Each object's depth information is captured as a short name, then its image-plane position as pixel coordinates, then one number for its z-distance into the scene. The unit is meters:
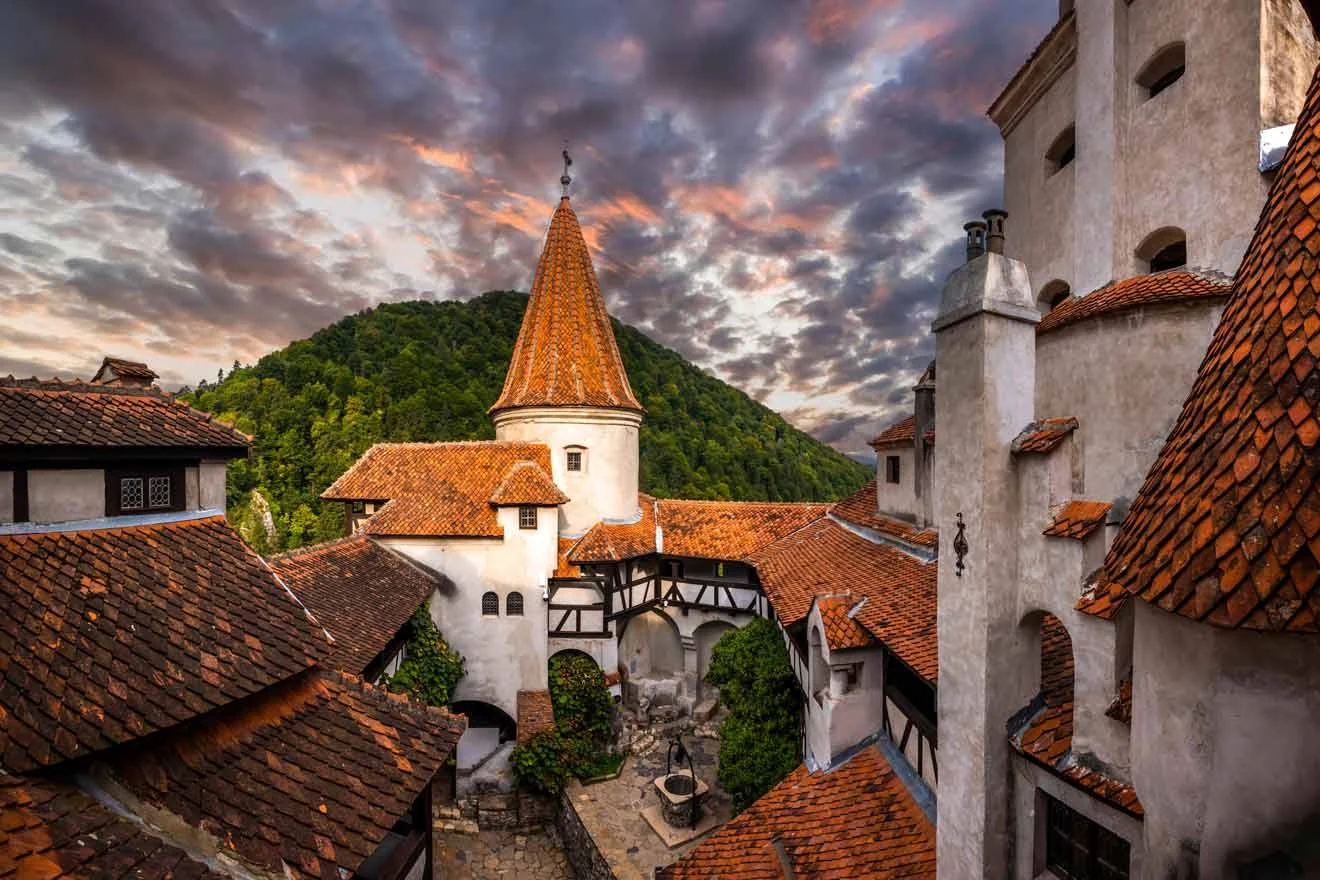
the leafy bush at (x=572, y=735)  15.65
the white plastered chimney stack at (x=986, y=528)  5.35
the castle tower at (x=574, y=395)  19.58
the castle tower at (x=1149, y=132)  6.42
